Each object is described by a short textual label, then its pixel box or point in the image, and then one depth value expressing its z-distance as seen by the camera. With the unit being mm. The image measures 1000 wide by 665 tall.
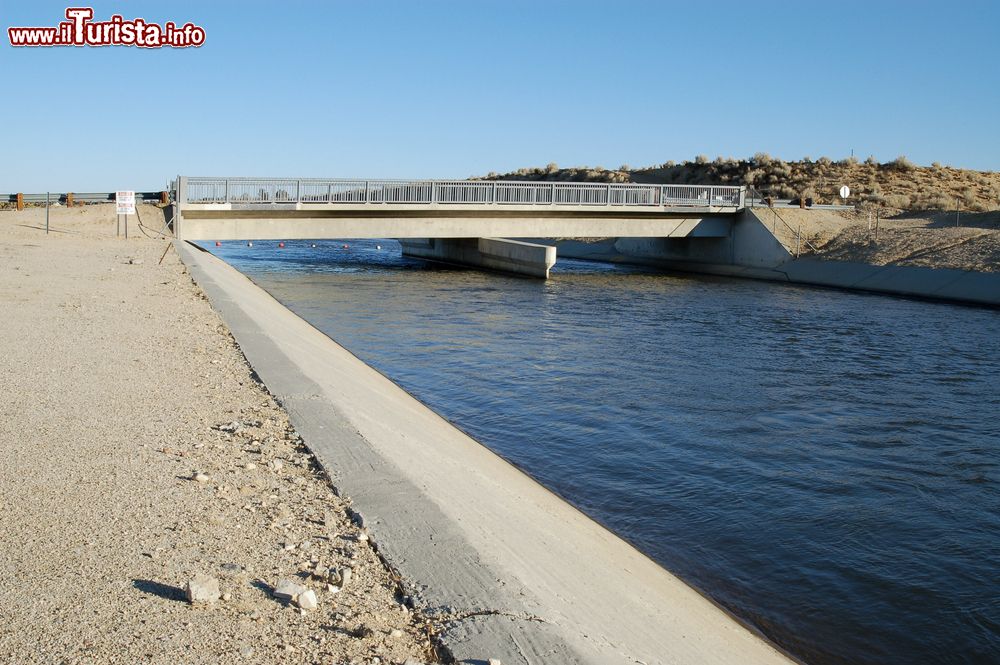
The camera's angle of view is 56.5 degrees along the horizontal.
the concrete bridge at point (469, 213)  40469
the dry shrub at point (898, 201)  58494
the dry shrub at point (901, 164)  82312
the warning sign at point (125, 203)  36594
